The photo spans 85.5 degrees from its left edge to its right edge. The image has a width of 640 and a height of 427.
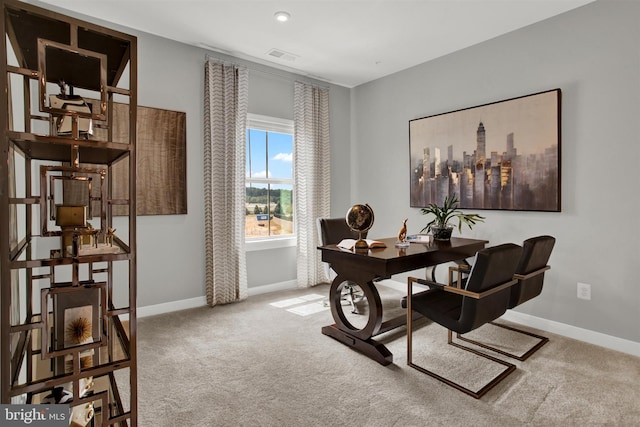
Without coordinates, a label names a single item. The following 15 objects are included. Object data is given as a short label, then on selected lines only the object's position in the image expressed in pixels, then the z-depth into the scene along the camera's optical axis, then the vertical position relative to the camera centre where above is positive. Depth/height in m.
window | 4.20 +0.40
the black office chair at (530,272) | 2.38 -0.46
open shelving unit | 1.01 -0.04
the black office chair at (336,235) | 3.55 -0.27
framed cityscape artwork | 3.03 +0.53
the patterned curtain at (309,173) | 4.44 +0.48
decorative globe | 2.68 -0.08
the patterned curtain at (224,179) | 3.69 +0.33
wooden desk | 2.41 -0.43
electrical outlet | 2.85 -0.69
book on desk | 2.71 -0.28
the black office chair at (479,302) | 1.97 -0.59
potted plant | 3.12 -0.15
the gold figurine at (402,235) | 3.03 -0.23
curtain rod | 3.70 +1.65
